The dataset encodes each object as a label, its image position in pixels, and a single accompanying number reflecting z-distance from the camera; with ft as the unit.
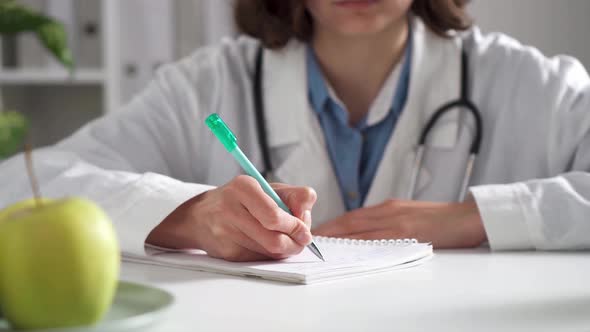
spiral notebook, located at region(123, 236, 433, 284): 2.61
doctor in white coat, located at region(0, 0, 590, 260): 4.52
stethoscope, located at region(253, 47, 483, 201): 4.62
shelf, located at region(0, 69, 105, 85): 8.61
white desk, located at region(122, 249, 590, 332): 2.02
